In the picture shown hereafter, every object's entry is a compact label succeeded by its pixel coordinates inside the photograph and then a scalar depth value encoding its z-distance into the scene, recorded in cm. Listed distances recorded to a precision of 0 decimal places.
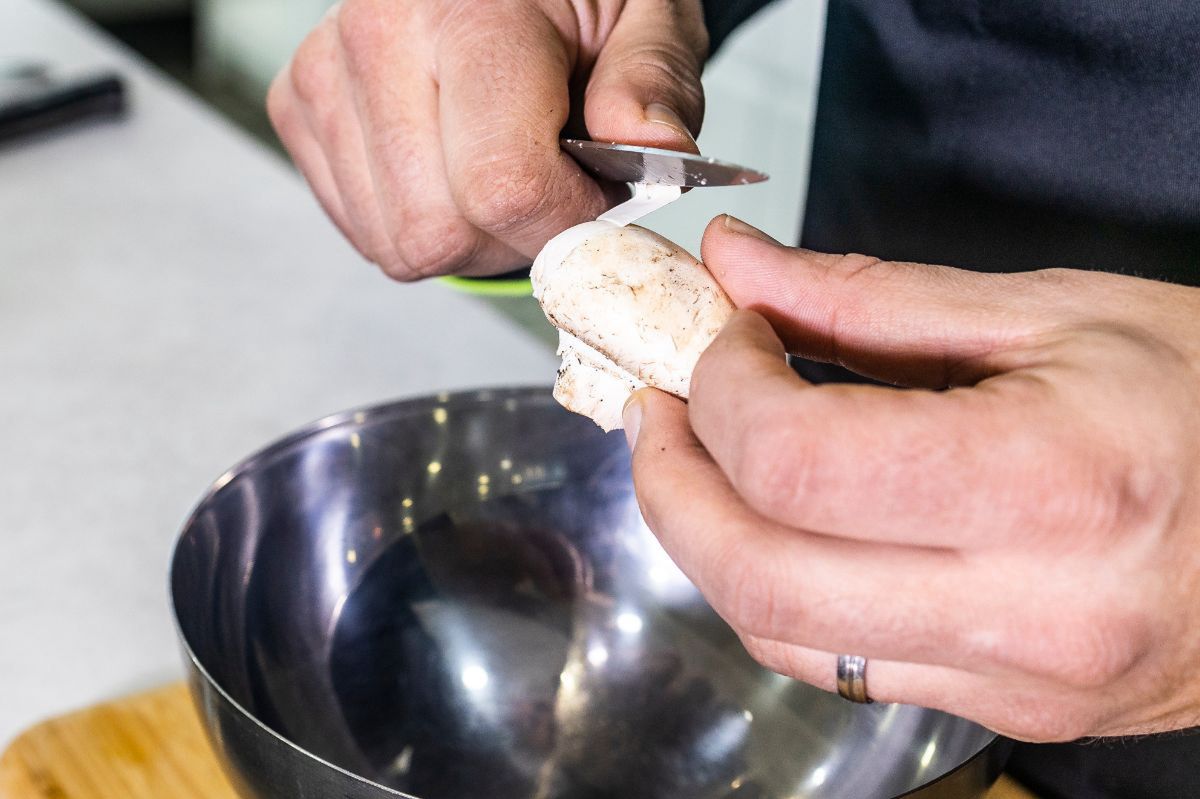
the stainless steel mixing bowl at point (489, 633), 61
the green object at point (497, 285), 83
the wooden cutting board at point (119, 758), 63
